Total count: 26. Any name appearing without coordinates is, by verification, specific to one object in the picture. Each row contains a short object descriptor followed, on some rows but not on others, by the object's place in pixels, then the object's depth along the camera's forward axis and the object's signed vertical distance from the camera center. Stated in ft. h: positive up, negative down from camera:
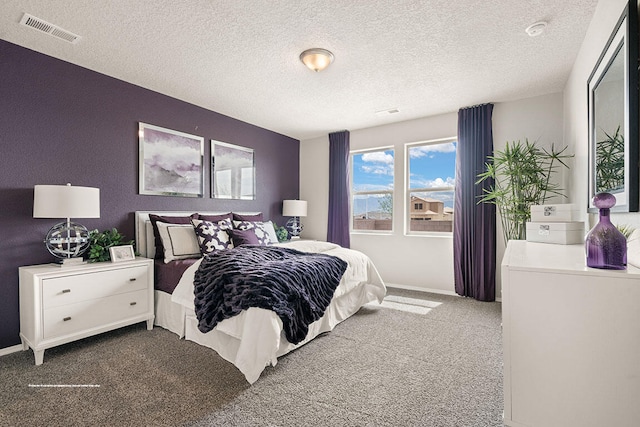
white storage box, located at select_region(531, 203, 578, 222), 7.18 +0.01
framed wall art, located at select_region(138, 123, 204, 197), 11.20 +1.97
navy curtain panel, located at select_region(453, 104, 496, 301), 12.76 -0.11
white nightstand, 7.65 -2.36
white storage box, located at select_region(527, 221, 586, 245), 6.82 -0.43
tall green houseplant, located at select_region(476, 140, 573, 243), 10.31 +0.90
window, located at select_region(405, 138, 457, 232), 14.40 +1.37
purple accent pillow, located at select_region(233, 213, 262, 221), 13.50 -0.16
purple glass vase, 3.60 -0.35
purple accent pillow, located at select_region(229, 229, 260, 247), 11.28 -0.89
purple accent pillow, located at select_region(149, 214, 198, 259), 10.80 -0.47
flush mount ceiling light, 8.57 +4.32
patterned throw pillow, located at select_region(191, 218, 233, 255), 10.66 -0.79
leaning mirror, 4.38 +1.61
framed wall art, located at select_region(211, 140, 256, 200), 13.75 +1.94
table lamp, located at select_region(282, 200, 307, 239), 16.61 +0.21
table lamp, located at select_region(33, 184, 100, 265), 7.86 +0.04
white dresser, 3.41 -1.54
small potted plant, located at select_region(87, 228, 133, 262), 9.09 -0.90
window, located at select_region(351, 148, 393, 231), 16.08 +1.22
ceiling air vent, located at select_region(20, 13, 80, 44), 7.25 +4.50
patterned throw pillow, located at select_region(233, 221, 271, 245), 12.19 -0.60
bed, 6.55 -2.60
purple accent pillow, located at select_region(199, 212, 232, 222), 12.29 -0.15
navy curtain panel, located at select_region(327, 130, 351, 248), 16.72 +1.31
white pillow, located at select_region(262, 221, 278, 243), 13.24 -0.77
